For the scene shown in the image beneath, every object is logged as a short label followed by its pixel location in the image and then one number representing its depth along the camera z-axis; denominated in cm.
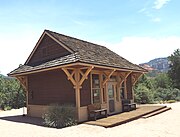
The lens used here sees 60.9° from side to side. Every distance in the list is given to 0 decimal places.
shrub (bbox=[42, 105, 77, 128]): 765
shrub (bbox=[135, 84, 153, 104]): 1577
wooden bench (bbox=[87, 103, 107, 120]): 828
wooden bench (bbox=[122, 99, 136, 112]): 1080
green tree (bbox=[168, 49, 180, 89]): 2703
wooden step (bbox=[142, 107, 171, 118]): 919
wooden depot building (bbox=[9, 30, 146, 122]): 832
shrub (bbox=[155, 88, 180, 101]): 1770
